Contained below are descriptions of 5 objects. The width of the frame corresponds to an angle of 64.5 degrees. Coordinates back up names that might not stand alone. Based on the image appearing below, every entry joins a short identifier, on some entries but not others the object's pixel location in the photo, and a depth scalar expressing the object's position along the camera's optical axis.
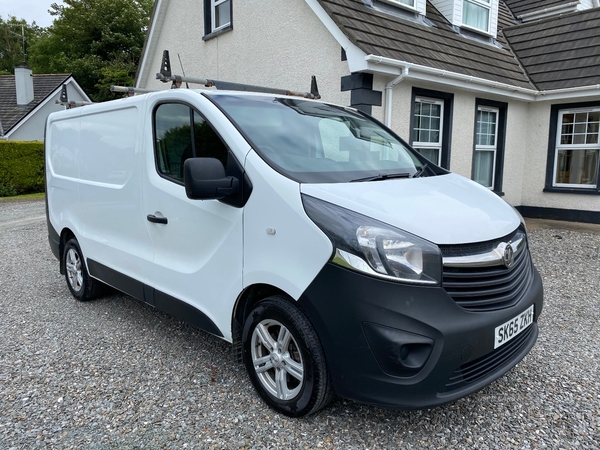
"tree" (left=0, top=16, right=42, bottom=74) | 48.31
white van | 2.31
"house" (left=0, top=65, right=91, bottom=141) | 22.88
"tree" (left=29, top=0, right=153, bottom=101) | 31.86
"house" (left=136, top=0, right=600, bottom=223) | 7.58
